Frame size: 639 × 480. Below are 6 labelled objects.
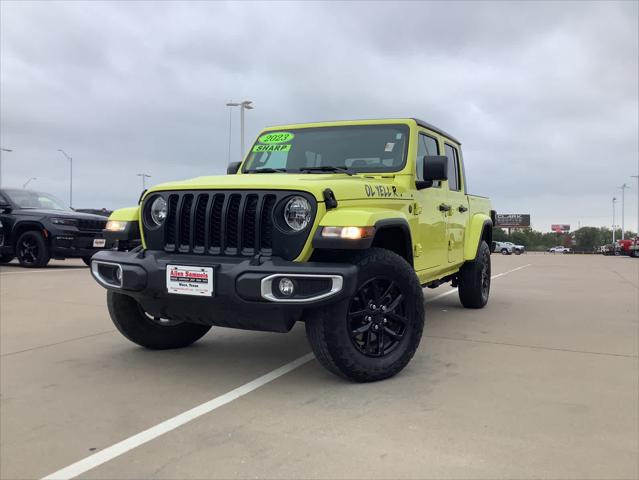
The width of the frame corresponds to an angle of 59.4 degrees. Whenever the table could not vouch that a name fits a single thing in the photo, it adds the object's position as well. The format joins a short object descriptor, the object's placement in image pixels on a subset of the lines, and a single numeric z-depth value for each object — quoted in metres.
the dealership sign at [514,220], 97.25
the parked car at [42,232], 11.41
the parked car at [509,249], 54.38
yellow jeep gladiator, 3.39
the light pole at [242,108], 23.53
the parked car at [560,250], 92.31
